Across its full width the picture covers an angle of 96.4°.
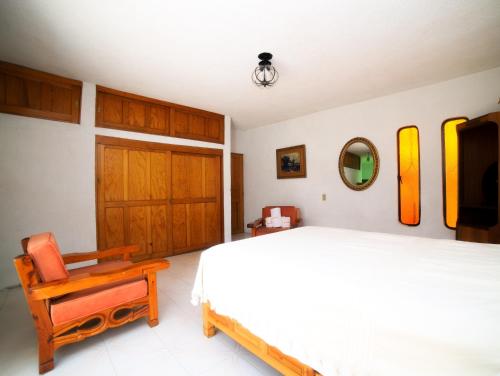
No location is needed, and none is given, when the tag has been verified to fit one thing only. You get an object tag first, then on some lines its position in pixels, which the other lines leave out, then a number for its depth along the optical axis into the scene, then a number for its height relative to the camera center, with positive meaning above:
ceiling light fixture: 2.55 +1.53
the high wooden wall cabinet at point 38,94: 2.73 +1.30
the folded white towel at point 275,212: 4.31 -0.41
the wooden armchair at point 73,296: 1.52 -0.80
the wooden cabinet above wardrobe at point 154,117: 3.43 +1.31
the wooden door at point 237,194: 5.91 -0.08
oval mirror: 3.86 +0.48
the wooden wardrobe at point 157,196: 3.45 -0.08
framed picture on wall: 4.76 +0.64
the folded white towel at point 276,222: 4.21 -0.59
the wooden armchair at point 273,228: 4.12 -0.59
